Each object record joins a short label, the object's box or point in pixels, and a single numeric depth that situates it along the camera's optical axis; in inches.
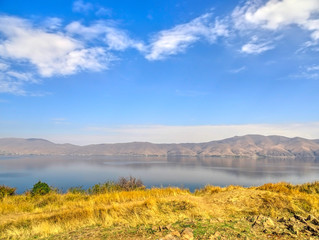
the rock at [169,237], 197.3
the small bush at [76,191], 597.1
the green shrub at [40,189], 560.5
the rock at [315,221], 250.9
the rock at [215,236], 202.8
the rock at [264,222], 239.8
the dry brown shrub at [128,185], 693.6
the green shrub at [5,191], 561.7
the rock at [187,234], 203.1
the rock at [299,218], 255.7
